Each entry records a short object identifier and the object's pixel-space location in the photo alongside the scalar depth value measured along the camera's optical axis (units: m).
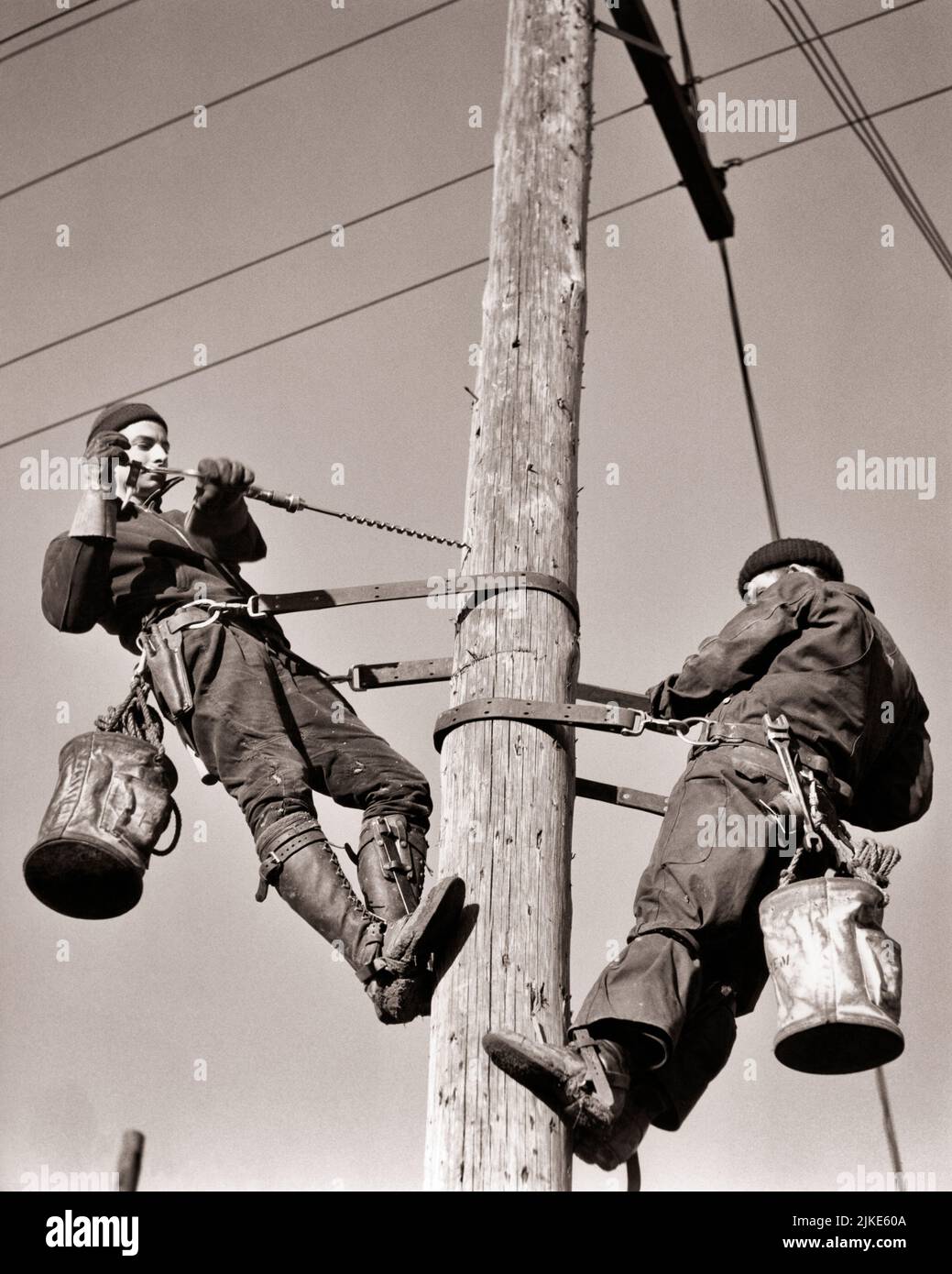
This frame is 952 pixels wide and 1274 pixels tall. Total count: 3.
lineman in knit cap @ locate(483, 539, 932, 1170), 4.29
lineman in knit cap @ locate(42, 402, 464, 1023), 5.02
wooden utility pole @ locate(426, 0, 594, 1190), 4.04
